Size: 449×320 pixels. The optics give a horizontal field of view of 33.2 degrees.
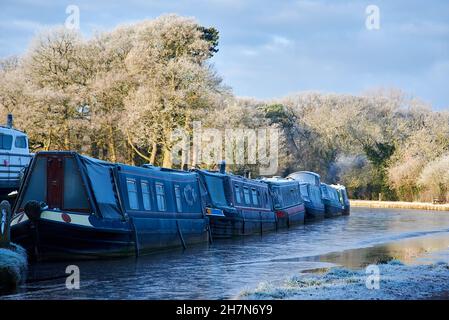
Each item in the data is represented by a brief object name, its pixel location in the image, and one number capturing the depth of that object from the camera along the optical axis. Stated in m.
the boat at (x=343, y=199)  51.25
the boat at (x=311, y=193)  43.84
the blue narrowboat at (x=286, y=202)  34.97
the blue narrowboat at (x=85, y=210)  17.41
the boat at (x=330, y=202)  47.88
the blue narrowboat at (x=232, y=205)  26.41
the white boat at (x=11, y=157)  24.27
